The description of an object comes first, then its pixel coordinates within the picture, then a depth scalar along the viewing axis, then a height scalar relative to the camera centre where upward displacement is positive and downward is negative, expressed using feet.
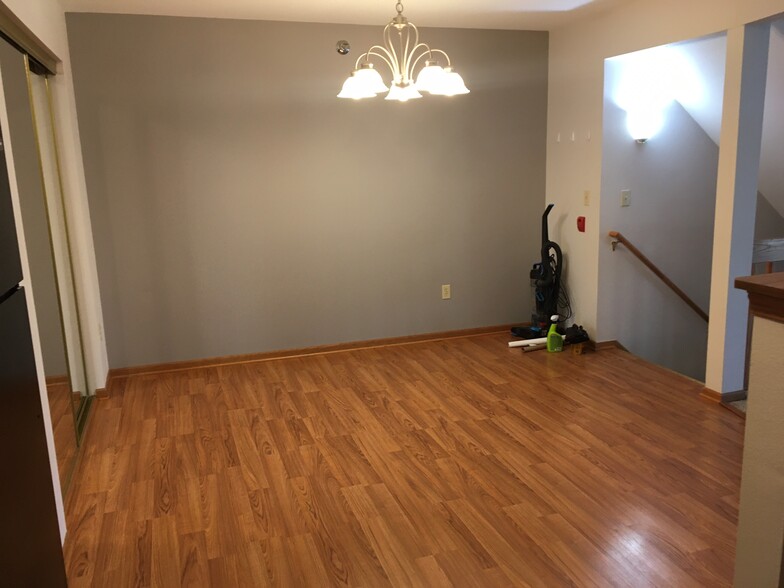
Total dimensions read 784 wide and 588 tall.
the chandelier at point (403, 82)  9.42 +1.53
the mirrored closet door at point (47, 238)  8.40 -0.70
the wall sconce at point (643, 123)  14.88 +1.24
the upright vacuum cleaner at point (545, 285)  16.40 -2.81
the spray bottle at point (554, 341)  15.69 -4.09
